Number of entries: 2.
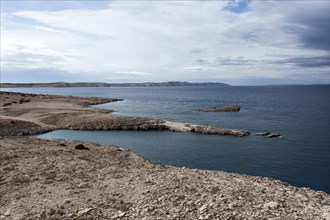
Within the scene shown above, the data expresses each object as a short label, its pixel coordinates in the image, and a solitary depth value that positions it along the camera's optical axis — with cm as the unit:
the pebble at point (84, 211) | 1655
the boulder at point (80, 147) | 3591
